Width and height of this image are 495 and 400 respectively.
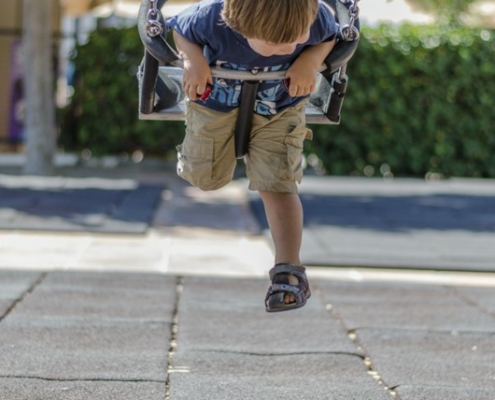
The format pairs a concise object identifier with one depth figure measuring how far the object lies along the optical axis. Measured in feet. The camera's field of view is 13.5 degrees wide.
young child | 21.30
